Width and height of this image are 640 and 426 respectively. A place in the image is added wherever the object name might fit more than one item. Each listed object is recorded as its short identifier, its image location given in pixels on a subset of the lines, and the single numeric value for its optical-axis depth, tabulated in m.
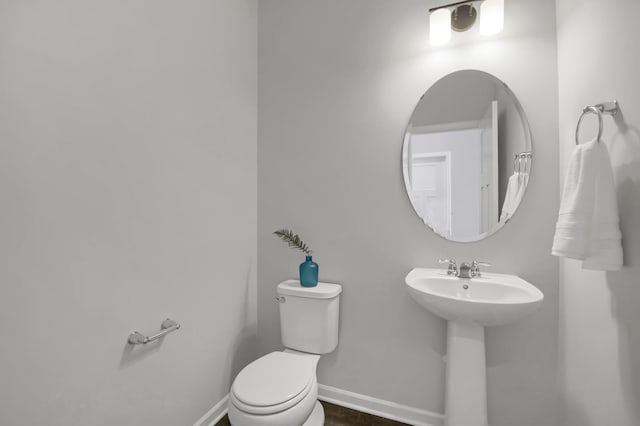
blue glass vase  1.72
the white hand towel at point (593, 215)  0.94
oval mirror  1.49
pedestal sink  1.24
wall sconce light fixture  1.44
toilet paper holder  1.18
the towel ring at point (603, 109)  0.97
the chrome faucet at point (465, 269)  1.47
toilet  1.15
